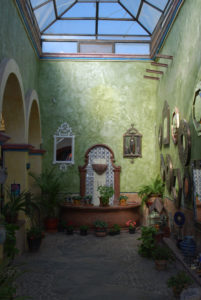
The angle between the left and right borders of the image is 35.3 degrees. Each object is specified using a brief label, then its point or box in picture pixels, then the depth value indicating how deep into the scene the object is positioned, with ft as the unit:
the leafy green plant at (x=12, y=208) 26.66
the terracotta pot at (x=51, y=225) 37.86
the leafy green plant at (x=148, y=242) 25.78
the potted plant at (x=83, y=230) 35.68
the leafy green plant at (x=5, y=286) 12.78
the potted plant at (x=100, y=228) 35.09
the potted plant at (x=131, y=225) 36.65
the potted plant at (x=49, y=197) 37.65
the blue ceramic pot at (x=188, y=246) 21.72
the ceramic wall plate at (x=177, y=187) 27.51
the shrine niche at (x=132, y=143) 41.68
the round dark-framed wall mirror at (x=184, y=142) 24.00
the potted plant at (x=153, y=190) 37.22
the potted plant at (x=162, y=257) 23.02
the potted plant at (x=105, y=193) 37.83
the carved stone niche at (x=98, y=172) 41.29
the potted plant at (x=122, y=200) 39.35
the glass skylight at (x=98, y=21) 37.22
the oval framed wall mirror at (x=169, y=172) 30.76
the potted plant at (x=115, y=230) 35.70
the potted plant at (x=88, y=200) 39.22
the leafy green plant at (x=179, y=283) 16.84
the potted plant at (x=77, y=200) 39.04
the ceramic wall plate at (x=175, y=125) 28.06
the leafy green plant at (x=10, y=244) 21.48
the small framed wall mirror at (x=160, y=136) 36.68
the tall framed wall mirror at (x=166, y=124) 32.73
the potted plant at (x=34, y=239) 28.14
